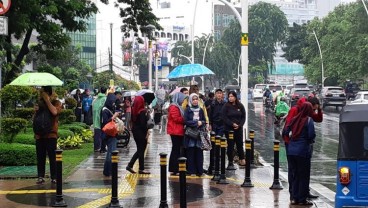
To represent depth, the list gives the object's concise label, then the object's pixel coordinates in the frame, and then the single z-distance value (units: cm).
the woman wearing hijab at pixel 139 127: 1495
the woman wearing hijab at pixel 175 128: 1458
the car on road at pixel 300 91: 4827
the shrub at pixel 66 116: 2303
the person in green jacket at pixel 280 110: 2437
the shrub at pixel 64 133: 2096
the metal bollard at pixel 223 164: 1393
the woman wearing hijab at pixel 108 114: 1455
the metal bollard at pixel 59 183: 1093
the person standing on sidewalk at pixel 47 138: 1341
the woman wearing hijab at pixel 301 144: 1119
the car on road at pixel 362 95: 3753
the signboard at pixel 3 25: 1255
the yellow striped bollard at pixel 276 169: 1323
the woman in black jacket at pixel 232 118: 1631
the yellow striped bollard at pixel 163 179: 1041
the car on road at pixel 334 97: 4956
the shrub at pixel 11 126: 1591
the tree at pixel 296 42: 9417
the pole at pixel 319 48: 7065
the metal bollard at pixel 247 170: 1354
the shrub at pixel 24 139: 1784
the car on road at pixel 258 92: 7250
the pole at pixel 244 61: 1933
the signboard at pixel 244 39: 1930
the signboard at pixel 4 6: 1197
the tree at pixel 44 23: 1805
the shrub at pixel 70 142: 2078
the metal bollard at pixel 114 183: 1081
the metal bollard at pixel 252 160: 1592
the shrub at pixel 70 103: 2687
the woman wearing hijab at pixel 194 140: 1448
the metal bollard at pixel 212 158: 1538
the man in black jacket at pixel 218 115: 1736
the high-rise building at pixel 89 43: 11206
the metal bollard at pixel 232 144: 1633
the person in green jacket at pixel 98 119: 1958
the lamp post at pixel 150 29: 2442
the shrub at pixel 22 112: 1927
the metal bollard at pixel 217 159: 1413
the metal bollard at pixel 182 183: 1011
